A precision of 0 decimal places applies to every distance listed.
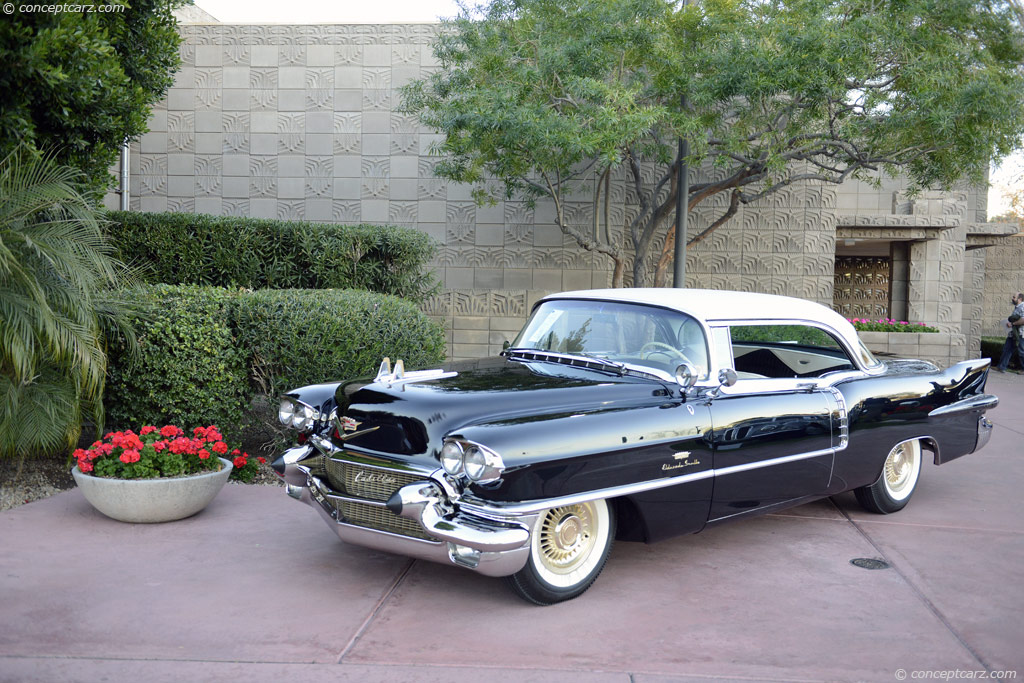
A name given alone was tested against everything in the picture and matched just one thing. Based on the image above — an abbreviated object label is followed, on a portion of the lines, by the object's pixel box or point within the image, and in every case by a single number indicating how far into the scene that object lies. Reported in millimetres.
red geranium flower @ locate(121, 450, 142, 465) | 5254
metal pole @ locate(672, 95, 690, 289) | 11227
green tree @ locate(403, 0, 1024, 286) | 9859
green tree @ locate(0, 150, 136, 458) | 5508
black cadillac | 3826
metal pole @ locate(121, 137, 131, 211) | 14820
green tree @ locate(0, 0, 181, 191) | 6668
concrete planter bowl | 5266
